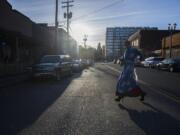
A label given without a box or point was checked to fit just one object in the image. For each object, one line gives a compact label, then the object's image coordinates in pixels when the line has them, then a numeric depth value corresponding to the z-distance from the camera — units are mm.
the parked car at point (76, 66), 15518
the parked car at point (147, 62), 22222
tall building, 68989
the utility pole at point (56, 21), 16537
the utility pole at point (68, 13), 24433
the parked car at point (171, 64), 16162
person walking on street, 4806
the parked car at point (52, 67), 9375
